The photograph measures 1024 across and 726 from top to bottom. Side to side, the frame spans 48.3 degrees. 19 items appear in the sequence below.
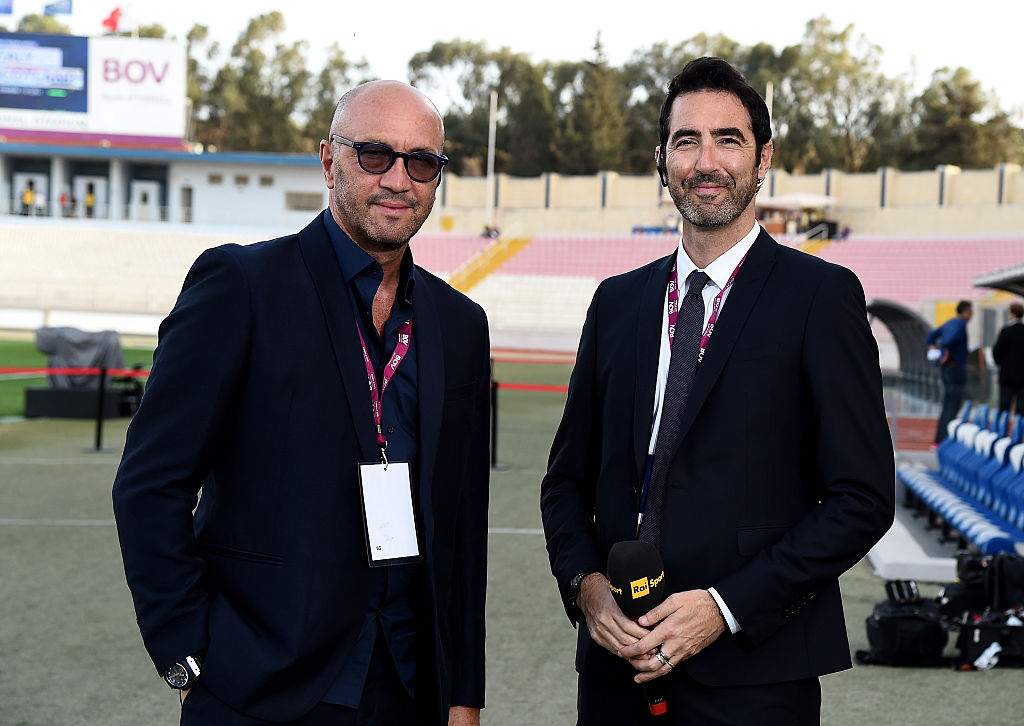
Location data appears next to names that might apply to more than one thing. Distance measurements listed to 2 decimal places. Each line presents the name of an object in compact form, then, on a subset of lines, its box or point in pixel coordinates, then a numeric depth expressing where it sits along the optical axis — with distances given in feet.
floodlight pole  187.72
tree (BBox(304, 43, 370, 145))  288.71
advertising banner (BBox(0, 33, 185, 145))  185.06
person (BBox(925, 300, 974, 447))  42.70
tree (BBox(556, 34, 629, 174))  241.55
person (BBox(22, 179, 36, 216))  178.19
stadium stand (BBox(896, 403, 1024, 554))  23.43
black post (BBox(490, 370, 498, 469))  36.32
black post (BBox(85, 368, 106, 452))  38.81
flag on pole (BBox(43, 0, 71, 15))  188.81
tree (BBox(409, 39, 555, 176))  252.01
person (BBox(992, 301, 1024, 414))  44.39
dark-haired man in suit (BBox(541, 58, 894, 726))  7.76
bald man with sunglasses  7.45
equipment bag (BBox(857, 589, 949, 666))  18.33
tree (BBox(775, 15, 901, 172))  250.16
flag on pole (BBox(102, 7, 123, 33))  195.93
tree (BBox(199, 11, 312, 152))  285.43
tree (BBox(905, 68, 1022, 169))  224.33
